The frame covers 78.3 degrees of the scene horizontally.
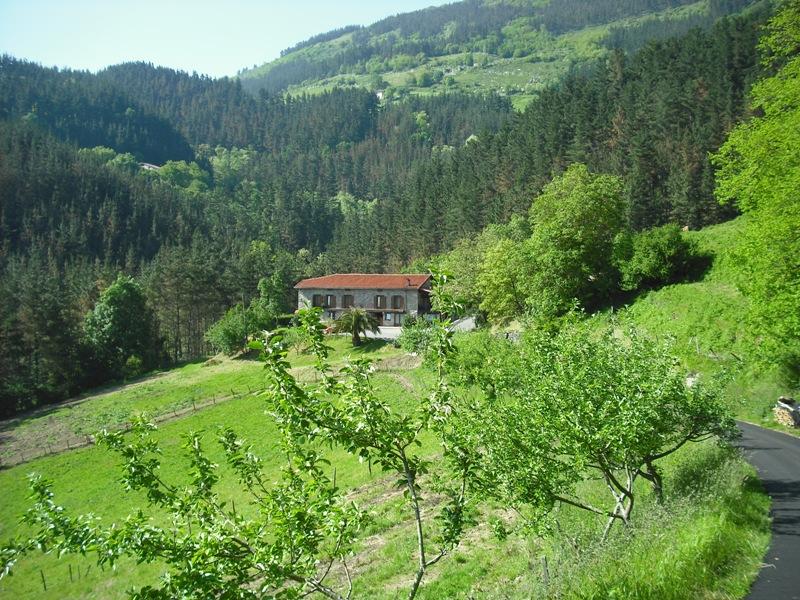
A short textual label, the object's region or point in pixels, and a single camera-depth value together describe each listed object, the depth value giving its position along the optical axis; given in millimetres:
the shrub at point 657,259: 45844
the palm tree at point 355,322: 63812
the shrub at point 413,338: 51519
